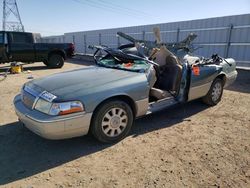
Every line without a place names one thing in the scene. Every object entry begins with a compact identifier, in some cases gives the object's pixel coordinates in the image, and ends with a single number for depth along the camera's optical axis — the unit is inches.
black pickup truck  445.6
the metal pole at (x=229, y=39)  442.9
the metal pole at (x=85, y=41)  914.9
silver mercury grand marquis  122.6
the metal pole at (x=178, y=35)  544.0
